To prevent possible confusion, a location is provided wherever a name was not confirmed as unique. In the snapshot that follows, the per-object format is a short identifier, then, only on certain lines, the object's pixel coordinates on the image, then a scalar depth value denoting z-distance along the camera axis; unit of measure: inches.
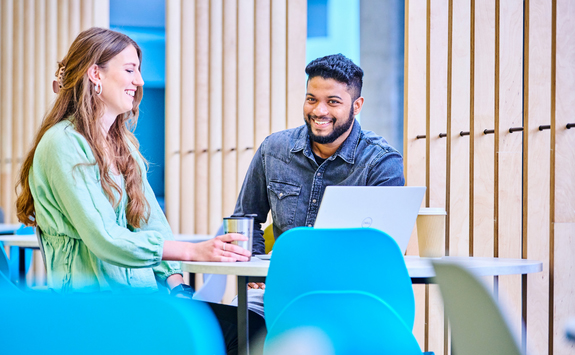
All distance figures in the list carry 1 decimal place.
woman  152.1
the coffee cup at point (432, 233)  159.9
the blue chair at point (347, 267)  140.3
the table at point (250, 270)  148.6
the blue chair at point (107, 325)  77.3
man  178.4
